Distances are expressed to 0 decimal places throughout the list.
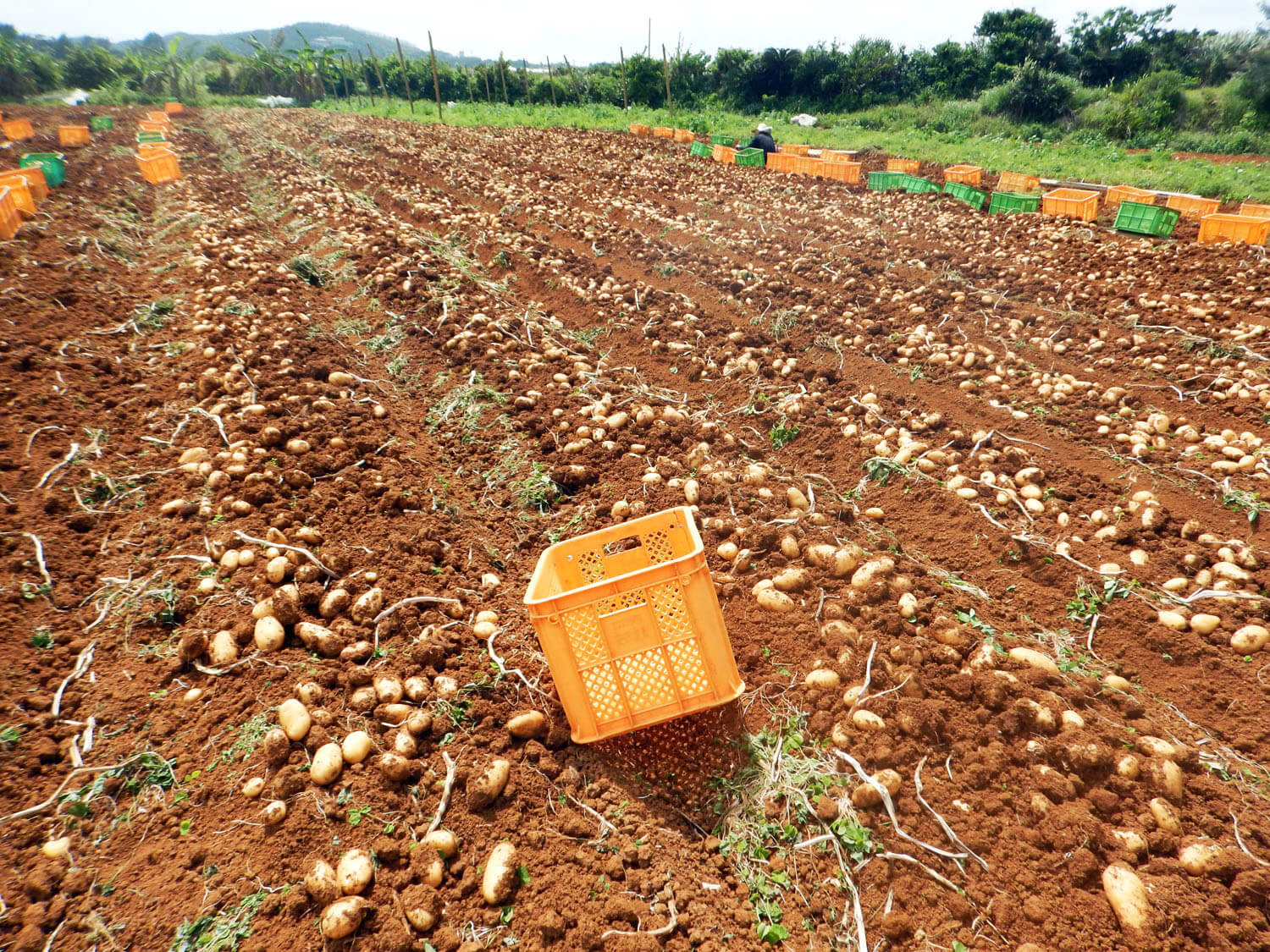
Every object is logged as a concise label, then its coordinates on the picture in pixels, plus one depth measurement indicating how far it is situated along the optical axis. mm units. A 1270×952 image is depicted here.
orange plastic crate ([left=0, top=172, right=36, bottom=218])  8305
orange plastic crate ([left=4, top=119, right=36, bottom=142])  20828
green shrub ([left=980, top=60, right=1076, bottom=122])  22750
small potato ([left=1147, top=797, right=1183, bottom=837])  1927
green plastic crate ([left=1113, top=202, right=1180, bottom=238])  8758
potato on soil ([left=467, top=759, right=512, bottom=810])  2002
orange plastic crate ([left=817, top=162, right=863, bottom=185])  13276
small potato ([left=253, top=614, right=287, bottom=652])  2502
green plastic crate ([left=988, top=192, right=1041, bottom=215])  10461
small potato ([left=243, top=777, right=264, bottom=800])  2006
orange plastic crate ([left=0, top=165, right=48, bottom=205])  9752
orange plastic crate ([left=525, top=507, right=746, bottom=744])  2100
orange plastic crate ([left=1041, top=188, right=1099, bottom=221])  9766
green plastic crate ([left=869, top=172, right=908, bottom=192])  12677
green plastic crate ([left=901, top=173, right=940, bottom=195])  12156
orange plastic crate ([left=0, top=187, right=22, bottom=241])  7477
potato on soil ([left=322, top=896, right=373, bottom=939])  1649
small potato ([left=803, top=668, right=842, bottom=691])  2391
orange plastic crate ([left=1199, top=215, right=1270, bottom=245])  7973
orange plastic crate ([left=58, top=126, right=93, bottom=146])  18625
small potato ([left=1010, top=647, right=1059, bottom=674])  2449
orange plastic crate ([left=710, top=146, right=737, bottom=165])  15656
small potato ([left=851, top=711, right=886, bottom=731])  2209
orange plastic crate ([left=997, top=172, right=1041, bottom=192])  12242
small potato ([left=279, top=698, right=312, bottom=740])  2146
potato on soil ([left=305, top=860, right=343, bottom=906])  1739
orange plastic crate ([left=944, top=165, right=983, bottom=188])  12359
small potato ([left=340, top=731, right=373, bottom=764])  2096
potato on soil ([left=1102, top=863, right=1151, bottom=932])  1714
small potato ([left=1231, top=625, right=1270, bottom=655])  2707
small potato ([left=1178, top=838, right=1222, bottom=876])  1809
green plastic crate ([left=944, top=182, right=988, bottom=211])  11141
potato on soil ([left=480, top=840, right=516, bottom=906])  1786
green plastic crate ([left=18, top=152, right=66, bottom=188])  11327
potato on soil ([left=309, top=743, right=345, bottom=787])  2031
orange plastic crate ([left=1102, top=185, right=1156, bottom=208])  10305
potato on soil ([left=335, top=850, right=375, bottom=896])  1763
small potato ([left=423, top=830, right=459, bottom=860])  1874
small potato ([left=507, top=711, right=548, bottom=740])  2248
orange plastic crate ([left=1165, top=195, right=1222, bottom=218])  9648
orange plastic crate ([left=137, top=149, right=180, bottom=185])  13023
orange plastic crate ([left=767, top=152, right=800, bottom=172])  14609
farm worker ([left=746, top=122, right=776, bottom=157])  16203
